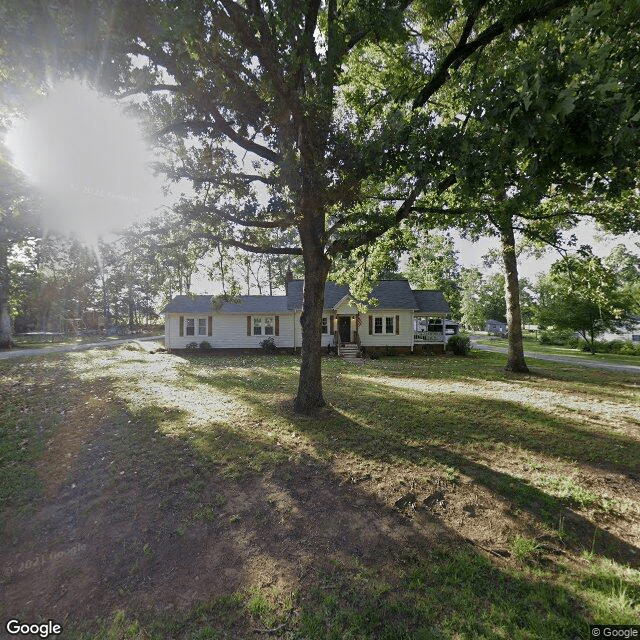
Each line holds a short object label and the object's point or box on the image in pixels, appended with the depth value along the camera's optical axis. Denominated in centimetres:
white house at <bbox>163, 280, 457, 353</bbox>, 2333
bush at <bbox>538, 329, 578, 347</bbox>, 3129
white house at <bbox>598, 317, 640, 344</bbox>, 2728
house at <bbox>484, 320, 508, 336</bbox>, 6369
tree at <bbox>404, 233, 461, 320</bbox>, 3316
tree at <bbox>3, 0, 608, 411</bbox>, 499
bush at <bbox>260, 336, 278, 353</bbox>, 2339
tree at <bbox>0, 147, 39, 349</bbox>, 1724
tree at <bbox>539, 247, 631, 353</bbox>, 1063
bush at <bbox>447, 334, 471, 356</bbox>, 2341
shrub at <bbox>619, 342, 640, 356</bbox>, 2428
